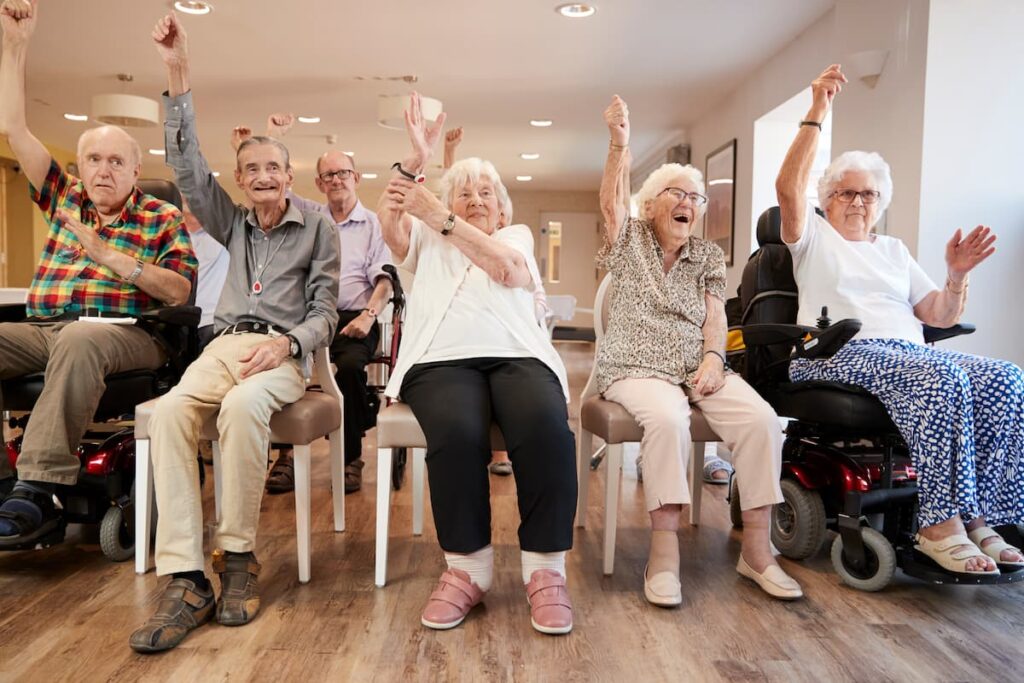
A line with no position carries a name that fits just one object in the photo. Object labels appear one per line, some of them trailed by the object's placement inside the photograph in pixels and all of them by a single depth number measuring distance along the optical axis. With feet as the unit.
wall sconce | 12.78
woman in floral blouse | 6.78
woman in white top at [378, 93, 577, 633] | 6.21
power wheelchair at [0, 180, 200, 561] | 7.28
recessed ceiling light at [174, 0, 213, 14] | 15.77
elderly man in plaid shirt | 6.86
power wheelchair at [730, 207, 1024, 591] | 6.95
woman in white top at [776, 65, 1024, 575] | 6.58
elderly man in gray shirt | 6.11
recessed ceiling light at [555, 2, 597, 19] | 15.52
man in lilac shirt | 10.00
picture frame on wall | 21.93
